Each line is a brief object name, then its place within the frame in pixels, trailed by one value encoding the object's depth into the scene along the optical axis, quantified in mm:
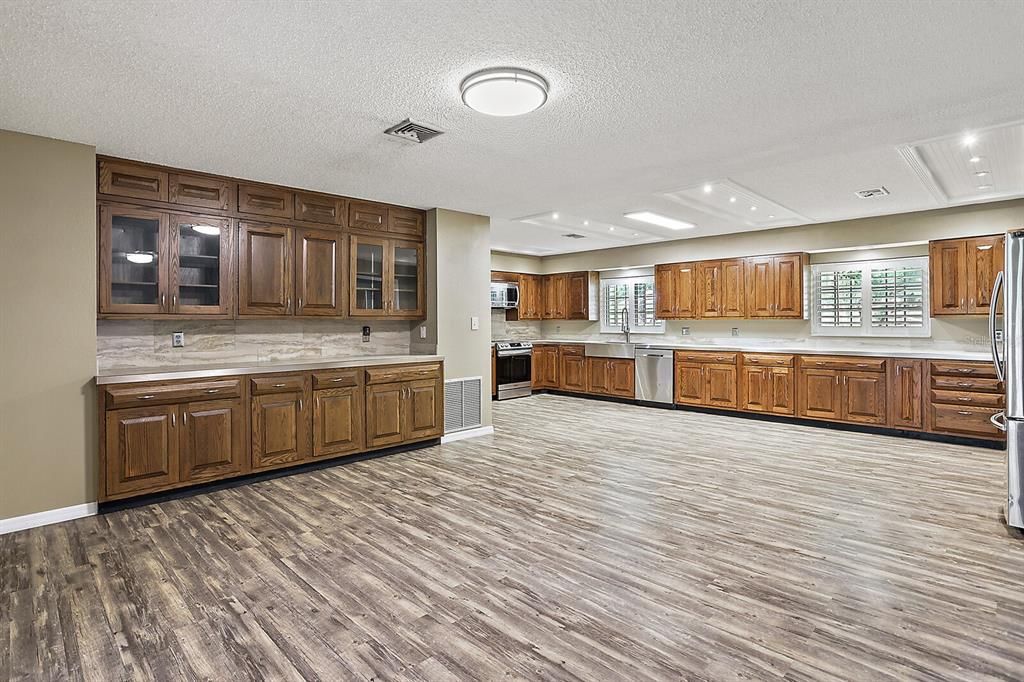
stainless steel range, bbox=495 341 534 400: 9062
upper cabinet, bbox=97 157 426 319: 3994
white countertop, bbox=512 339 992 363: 5672
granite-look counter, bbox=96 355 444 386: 3710
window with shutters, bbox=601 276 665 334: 8992
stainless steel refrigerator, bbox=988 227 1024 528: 3262
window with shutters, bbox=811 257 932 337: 6496
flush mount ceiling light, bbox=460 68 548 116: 2658
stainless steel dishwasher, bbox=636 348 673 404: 8008
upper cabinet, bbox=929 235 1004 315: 5613
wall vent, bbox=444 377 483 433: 5855
